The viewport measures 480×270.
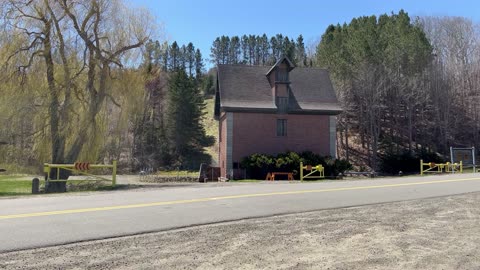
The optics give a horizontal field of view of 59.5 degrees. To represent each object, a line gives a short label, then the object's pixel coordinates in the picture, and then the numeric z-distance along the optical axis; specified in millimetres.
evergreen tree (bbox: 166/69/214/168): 59844
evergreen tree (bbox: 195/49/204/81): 110188
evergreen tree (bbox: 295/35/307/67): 81562
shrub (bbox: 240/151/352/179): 31188
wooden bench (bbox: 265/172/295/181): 29906
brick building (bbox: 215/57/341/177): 33500
